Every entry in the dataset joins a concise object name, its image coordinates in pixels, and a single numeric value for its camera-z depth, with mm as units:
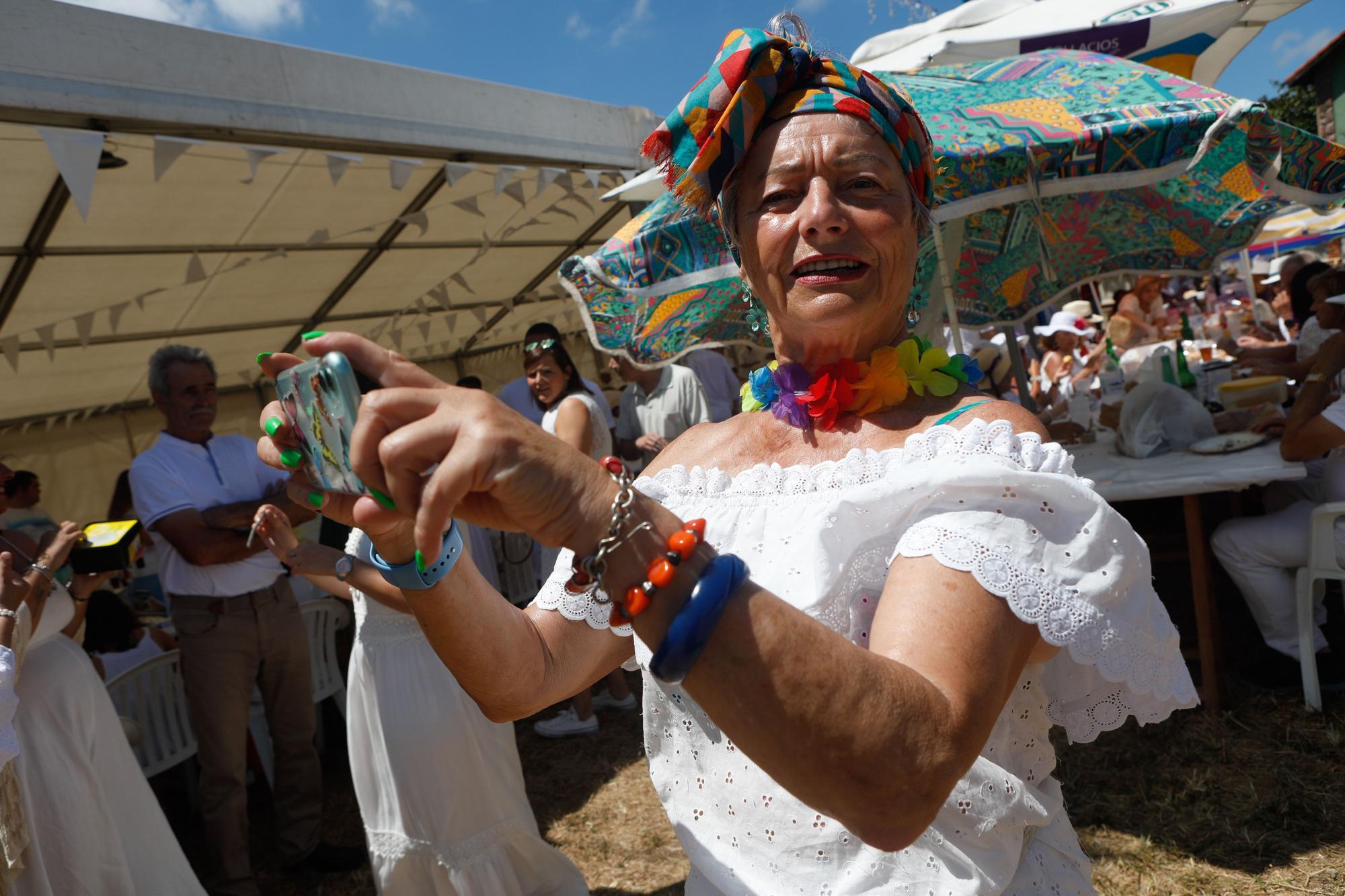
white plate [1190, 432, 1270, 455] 4476
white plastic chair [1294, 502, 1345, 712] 4023
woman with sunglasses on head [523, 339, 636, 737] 4707
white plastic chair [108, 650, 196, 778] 4188
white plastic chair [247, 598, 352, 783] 5191
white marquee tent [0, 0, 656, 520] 4219
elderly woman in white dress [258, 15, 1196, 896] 817
